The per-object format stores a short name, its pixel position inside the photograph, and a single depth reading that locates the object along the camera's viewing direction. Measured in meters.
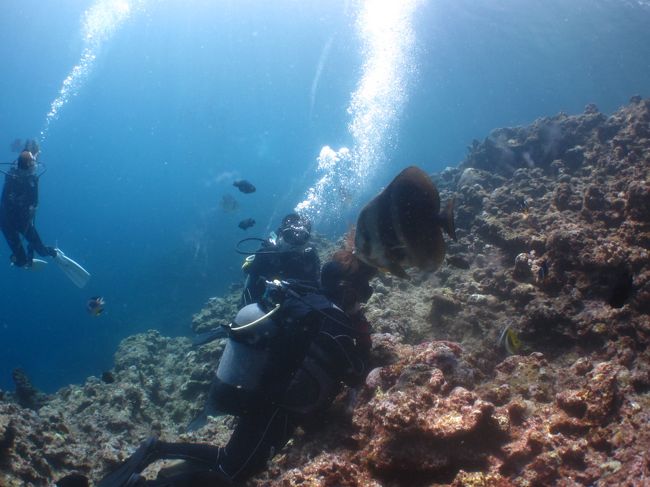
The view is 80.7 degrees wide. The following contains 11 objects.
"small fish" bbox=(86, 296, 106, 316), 7.94
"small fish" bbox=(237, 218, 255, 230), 9.91
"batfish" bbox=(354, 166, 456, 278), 1.93
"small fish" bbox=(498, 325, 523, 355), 4.15
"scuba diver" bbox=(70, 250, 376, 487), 3.80
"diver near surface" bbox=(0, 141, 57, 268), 8.66
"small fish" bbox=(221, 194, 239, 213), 13.94
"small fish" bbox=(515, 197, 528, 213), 7.27
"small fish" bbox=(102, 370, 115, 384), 8.02
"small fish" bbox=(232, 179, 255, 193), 9.88
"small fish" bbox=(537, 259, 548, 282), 4.82
